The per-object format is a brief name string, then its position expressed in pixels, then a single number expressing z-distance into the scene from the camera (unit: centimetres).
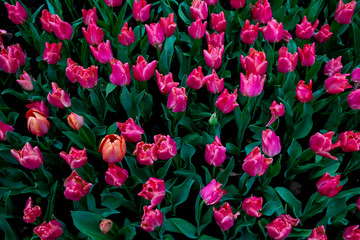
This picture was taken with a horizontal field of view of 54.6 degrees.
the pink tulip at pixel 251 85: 129
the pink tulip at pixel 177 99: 127
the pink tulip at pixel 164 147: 118
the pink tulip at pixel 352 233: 120
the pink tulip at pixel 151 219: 110
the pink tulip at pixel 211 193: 113
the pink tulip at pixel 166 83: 136
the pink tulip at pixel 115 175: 115
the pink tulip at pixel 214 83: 136
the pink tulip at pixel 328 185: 115
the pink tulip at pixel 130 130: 121
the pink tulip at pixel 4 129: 135
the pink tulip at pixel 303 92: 135
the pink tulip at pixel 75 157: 117
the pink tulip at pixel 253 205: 116
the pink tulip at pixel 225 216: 113
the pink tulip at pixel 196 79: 134
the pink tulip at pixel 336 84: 136
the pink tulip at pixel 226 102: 129
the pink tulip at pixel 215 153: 117
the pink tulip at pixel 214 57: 142
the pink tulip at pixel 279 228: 114
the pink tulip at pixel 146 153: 117
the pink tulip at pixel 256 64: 133
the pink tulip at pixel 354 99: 135
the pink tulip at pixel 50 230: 116
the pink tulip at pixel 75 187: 116
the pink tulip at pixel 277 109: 134
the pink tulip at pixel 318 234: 116
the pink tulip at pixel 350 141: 125
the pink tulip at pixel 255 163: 113
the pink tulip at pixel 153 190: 111
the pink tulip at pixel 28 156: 120
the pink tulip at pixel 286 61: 141
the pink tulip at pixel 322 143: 120
